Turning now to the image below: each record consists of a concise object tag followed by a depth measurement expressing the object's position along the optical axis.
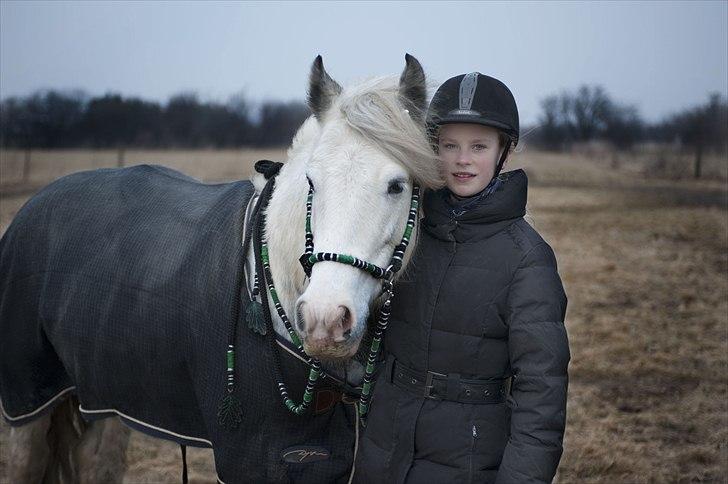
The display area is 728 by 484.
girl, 1.73
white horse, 1.68
